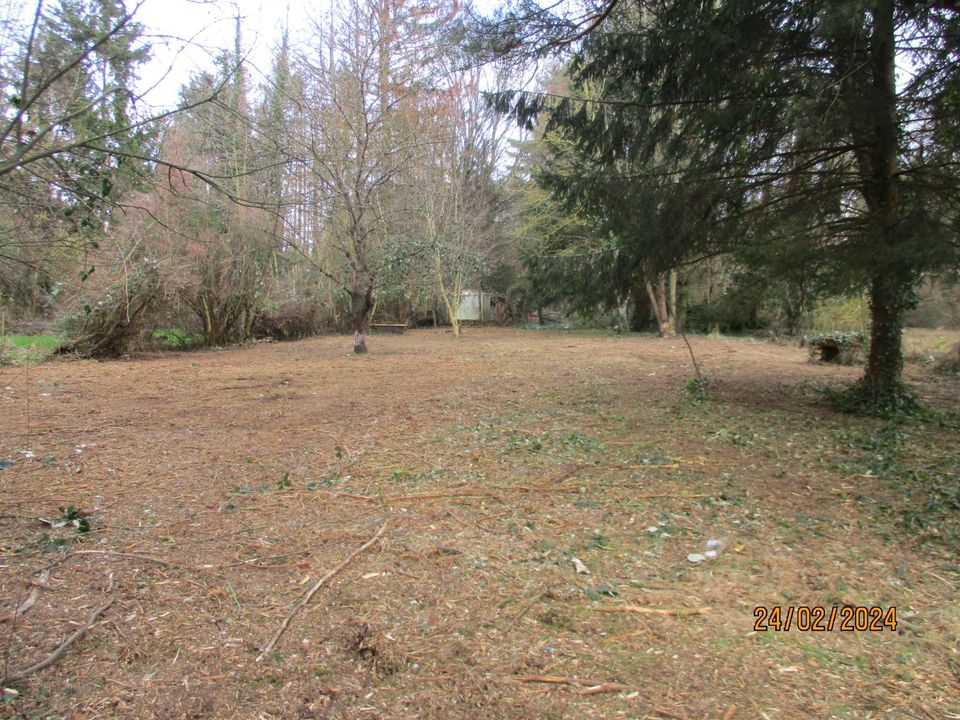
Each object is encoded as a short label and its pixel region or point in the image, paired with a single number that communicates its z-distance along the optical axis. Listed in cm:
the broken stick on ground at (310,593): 232
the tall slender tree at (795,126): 481
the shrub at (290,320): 1723
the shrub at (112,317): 1155
